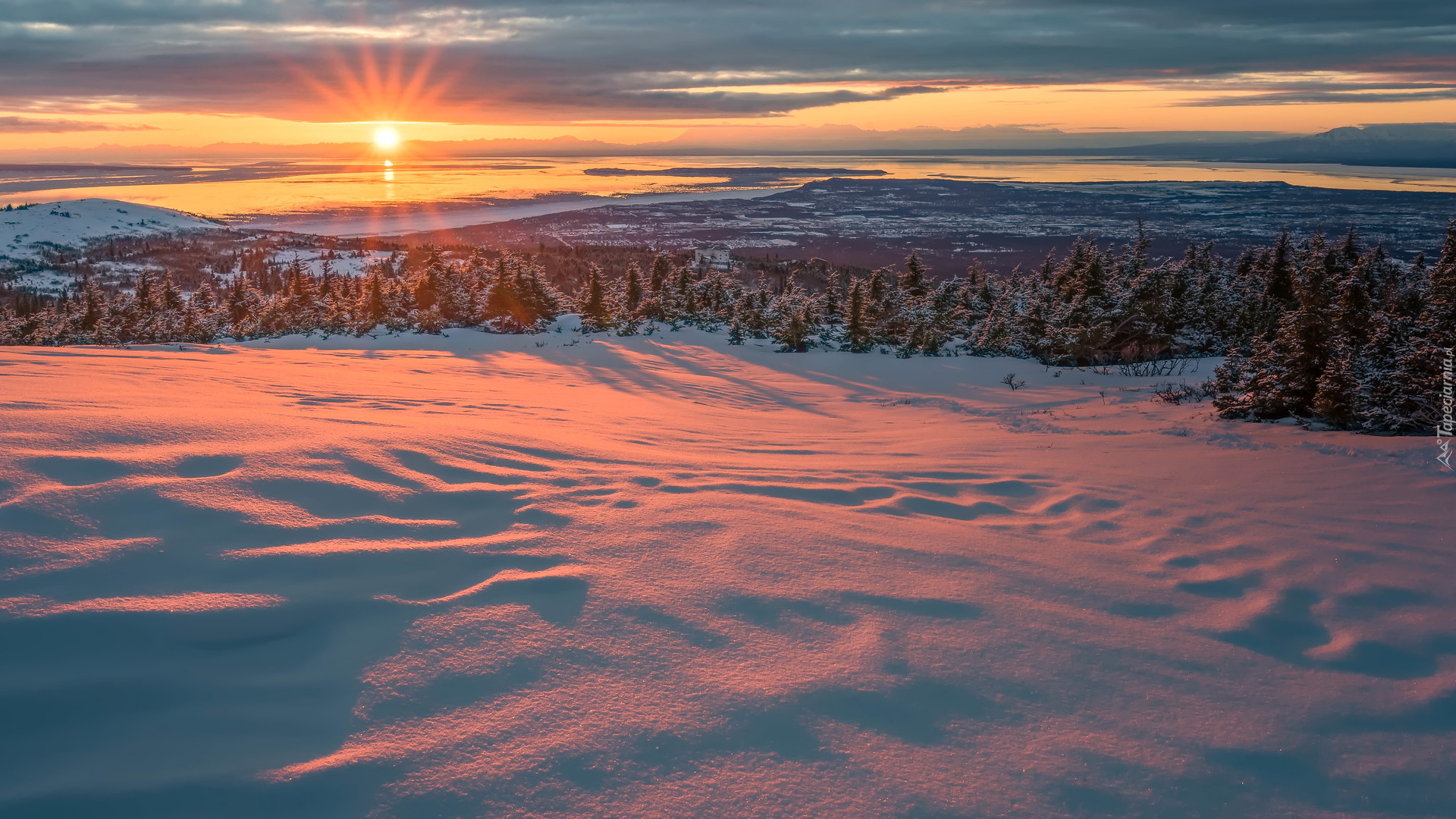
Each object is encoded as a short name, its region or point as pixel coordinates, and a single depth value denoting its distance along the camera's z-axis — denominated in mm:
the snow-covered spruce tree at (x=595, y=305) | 19375
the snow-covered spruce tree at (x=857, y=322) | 16984
